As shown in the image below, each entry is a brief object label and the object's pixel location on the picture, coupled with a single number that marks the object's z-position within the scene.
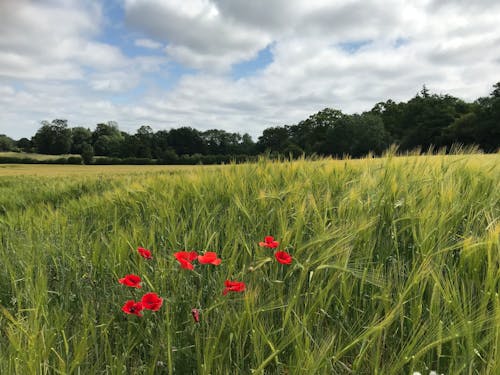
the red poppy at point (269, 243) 1.32
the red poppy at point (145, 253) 1.42
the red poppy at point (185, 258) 1.18
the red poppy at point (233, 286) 1.07
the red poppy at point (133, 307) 1.12
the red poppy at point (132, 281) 1.21
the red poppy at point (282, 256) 1.24
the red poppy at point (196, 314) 1.07
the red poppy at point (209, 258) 1.23
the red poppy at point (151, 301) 1.10
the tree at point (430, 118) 53.91
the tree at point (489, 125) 41.59
